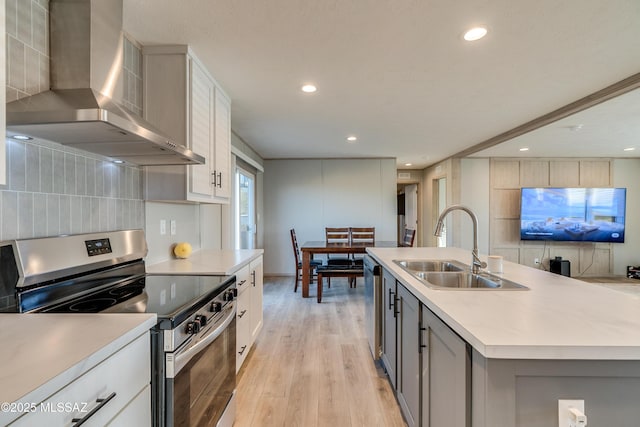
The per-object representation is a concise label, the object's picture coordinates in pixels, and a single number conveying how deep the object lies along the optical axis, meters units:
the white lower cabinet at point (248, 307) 2.13
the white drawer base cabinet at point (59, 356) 0.60
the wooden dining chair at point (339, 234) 5.30
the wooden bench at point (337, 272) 4.19
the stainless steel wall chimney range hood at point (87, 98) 1.07
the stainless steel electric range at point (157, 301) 1.06
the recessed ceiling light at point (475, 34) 1.75
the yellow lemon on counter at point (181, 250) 2.28
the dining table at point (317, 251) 4.28
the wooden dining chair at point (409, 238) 4.75
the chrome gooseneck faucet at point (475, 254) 1.81
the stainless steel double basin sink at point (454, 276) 1.56
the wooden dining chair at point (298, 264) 4.79
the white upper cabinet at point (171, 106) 1.93
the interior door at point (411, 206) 7.94
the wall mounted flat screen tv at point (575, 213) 5.47
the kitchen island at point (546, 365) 0.83
